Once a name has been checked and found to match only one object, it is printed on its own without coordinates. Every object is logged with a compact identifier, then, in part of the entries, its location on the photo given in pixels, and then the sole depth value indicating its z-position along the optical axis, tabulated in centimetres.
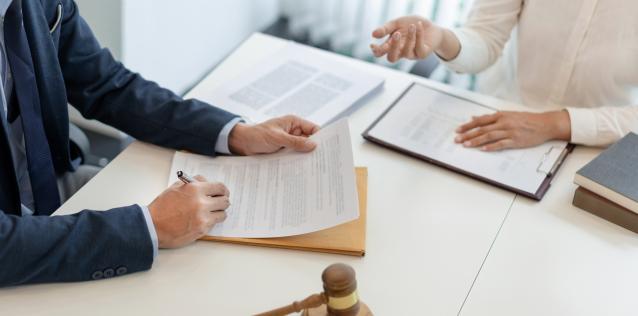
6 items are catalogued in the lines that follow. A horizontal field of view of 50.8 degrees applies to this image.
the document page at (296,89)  143
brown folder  109
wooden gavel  86
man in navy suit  100
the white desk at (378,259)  100
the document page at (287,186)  111
